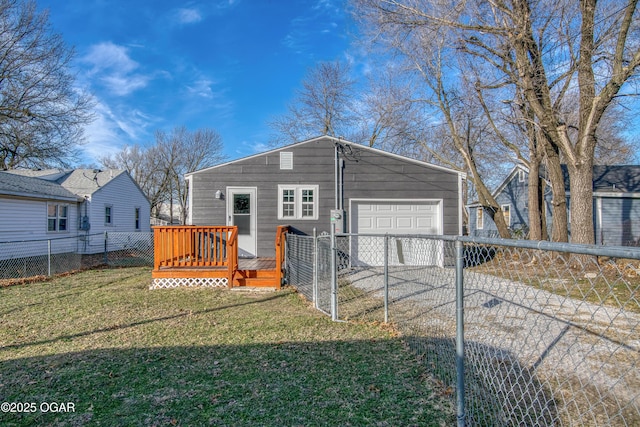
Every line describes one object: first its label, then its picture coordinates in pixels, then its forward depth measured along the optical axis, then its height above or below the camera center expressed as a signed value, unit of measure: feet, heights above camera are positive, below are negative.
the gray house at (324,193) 31.86 +2.24
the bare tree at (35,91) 46.03 +18.10
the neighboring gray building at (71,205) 39.55 +1.96
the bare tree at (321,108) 75.97 +24.18
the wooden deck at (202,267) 23.72 -3.32
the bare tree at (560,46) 27.27 +14.32
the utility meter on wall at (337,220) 31.86 -0.23
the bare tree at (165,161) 99.04 +16.51
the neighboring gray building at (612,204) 48.83 +1.69
